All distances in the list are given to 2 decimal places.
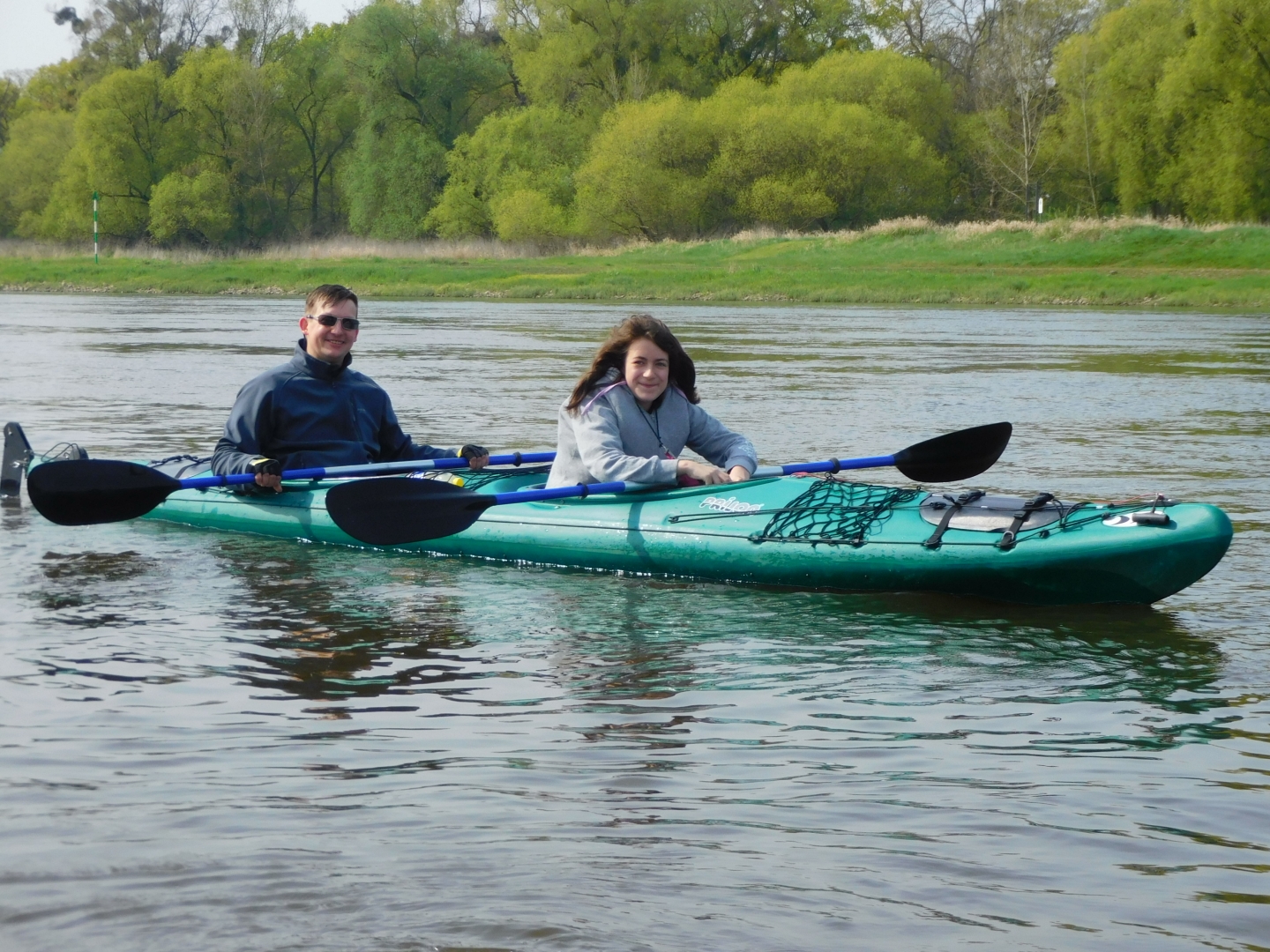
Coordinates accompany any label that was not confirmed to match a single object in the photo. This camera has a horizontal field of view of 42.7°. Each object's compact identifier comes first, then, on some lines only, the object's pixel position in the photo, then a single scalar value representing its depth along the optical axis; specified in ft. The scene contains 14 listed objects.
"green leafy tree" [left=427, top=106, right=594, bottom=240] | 161.27
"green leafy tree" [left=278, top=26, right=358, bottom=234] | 185.06
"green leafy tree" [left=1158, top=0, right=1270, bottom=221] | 129.80
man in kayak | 23.08
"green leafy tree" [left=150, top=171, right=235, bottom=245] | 180.96
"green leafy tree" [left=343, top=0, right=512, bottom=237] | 173.68
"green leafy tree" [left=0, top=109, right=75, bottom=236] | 195.31
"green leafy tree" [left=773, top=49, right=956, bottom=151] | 155.02
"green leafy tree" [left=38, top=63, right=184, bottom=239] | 179.22
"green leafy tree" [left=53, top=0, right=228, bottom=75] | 183.62
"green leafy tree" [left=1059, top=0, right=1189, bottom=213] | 137.08
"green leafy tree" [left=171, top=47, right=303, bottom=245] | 177.68
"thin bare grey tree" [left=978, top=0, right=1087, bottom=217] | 148.66
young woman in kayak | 20.72
